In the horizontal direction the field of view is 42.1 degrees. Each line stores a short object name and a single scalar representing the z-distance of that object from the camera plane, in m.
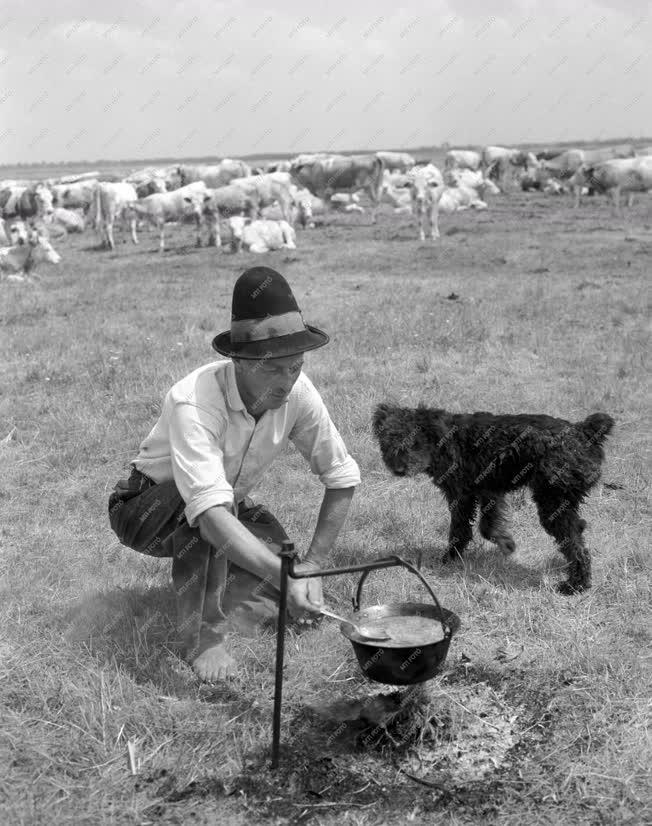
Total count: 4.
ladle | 2.92
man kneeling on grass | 3.04
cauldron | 2.74
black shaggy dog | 4.13
